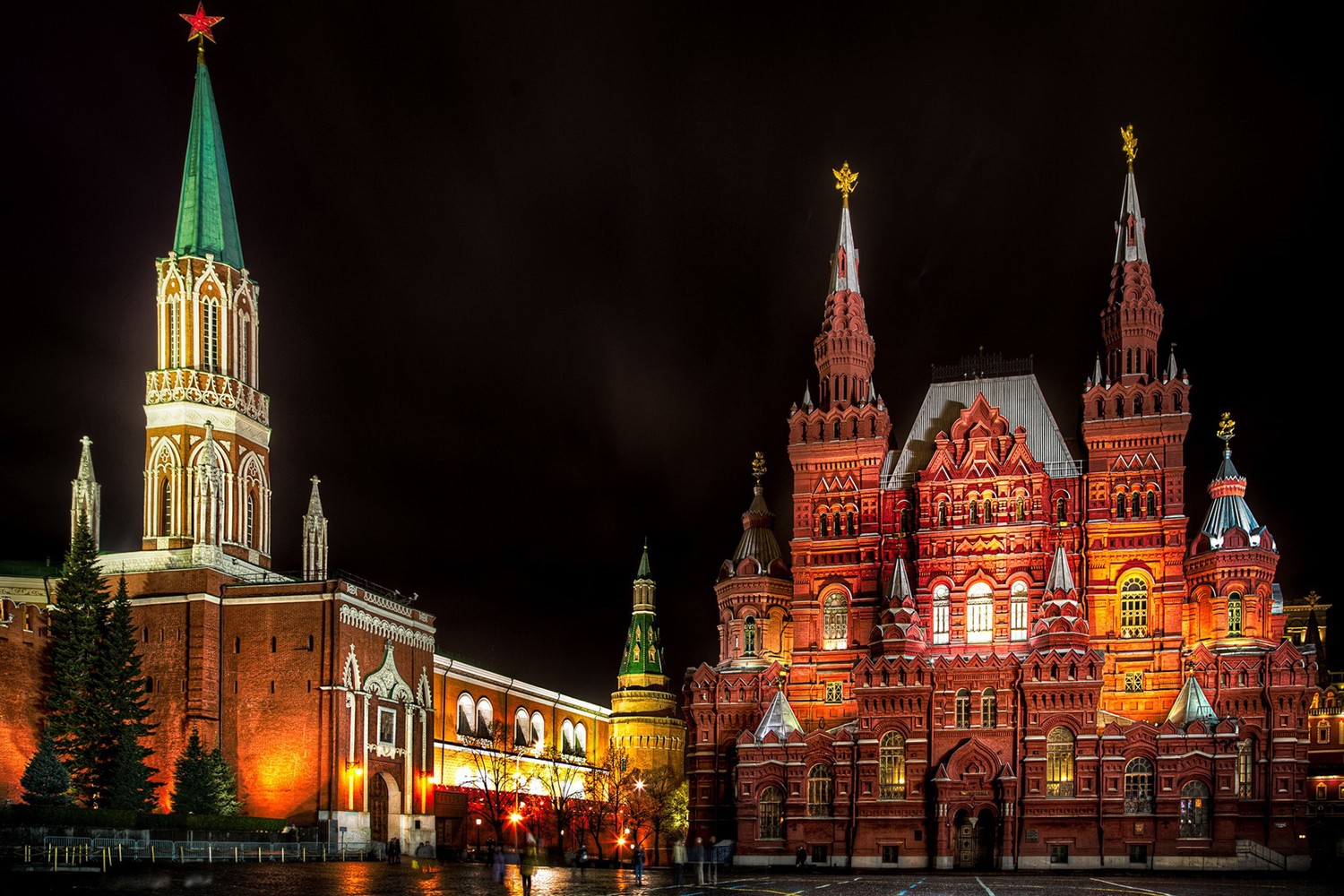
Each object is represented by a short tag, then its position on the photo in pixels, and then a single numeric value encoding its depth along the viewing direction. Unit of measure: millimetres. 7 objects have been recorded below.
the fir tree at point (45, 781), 55250
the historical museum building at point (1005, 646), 72250
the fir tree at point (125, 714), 59875
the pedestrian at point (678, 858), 53125
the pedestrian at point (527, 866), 38125
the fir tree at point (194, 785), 62438
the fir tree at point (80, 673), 62656
